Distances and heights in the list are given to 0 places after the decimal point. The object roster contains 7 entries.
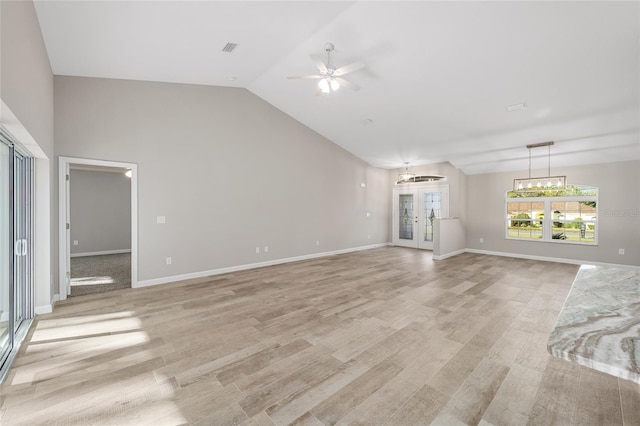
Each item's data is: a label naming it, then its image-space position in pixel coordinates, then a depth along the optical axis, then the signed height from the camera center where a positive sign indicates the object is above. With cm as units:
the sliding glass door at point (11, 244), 262 -37
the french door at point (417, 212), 880 -5
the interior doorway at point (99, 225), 630 -50
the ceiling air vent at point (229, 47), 406 +240
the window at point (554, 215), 660 -9
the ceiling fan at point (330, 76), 363 +185
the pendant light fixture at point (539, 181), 553 +62
